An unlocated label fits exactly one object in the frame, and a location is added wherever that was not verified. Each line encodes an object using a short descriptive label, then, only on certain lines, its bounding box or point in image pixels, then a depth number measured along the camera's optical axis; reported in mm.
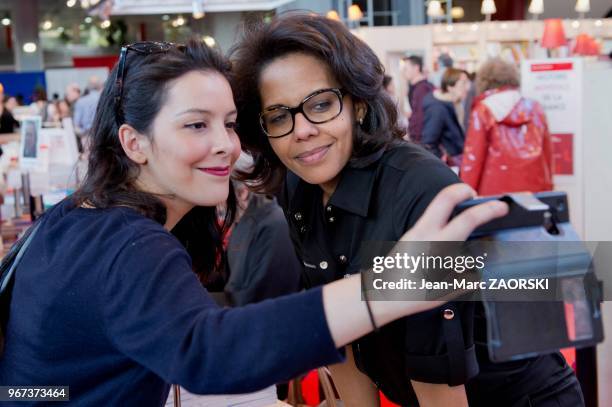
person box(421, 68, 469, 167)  6148
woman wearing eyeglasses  1310
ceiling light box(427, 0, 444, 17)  10562
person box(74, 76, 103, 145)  9719
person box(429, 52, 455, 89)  9058
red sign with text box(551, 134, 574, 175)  4848
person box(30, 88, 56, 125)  9510
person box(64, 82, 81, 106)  12188
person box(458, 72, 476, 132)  7116
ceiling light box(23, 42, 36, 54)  25500
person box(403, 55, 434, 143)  6883
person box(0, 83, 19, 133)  7777
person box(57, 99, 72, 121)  11327
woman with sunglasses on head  914
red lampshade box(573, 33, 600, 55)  8445
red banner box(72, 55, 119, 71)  23609
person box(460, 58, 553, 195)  4574
